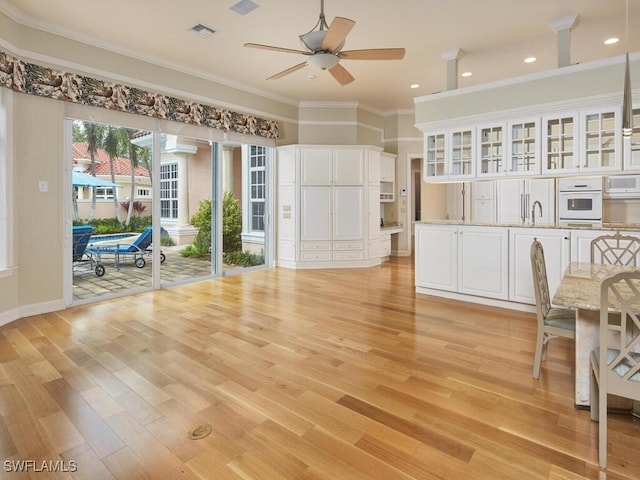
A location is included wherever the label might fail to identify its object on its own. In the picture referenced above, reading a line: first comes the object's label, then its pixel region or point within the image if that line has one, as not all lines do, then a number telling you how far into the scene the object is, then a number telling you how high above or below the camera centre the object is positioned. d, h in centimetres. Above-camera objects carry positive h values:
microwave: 522 +49
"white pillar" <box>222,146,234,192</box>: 674 +99
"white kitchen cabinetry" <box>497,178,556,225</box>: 616 +38
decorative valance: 385 +158
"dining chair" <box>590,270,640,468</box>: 158 -66
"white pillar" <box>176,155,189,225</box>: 608 +53
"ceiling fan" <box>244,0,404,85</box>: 310 +151
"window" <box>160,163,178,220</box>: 541 +48
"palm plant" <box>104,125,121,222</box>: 484 +101
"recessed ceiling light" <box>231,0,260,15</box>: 379 +225
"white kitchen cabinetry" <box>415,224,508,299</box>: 430 -47
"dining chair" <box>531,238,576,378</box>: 243 -67
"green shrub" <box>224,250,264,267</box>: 688 -70
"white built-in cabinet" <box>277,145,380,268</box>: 693 +32
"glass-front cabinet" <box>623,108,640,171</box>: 385 +72
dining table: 205 -65
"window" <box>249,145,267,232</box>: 724 +69
